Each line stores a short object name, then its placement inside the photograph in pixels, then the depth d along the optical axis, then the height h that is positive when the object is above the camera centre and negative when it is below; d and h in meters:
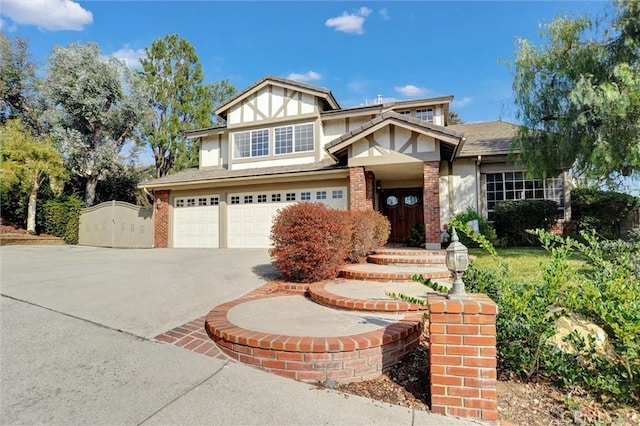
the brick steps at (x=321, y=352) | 3.13 -1.30
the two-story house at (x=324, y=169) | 10.34 +1.89
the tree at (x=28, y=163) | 14.49 +2.88
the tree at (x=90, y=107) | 17.75 +6.67
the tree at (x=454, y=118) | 29.75 +9.53
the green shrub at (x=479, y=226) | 10.68 -0.20
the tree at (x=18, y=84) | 17.58 +7.77
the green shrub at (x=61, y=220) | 16.69 +0.24
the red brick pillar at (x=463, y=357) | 2.57 -1.10
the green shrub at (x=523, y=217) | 10.79 +0.08
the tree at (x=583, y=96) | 7.56 +3.11
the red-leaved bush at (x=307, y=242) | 6.21 -0.39
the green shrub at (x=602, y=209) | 11.02 +0.32
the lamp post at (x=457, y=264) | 2.78 -0.38
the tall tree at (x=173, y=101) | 21.56 +8.26
